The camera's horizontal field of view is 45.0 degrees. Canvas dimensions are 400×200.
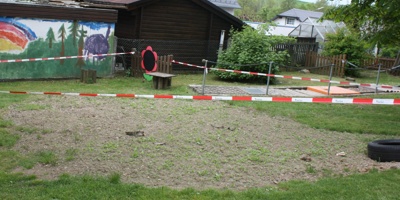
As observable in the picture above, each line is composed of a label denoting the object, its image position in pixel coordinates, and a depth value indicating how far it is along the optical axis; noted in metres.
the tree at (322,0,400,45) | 11.95
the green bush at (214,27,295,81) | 18.53
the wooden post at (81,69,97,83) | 16.03
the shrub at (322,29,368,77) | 24.34
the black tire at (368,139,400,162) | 7.67
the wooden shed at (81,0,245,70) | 19.61
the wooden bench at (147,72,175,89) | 15.03
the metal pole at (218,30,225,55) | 21.88
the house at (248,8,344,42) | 31.94
